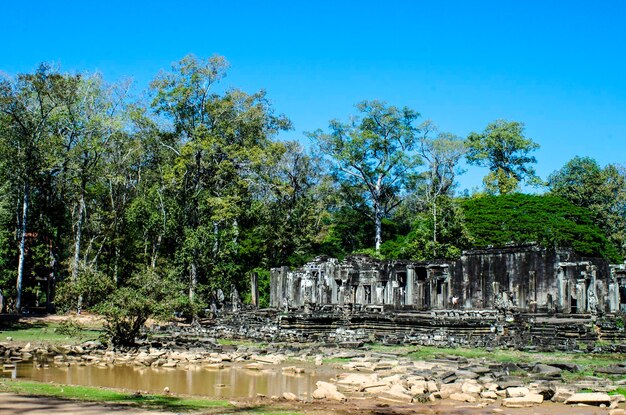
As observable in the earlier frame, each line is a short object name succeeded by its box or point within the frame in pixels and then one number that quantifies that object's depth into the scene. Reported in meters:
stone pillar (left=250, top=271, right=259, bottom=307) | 49.50
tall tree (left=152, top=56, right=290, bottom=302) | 43.88
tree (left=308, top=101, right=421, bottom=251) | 58.97
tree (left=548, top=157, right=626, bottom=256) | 61.59
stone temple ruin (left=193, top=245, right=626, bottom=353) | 28.78
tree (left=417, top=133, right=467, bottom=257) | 61.56
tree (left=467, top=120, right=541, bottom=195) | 64.38
